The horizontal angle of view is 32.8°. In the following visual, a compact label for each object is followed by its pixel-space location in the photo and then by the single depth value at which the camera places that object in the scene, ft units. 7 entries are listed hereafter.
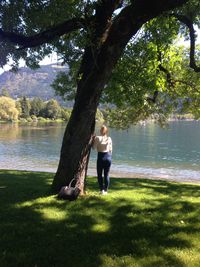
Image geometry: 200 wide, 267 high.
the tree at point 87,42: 33.04
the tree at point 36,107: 622.54
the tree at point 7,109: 500.49
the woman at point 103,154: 39.22
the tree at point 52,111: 627.30
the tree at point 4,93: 588.99
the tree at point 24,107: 585.22
